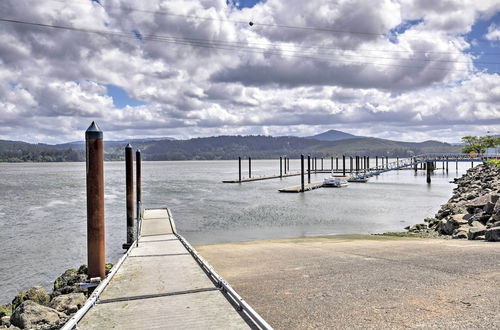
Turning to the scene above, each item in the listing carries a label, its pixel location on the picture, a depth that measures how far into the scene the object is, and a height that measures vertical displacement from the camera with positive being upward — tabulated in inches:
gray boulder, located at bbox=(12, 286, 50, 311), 477.7 -163.4
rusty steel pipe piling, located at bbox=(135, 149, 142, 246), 994.7 -24.3
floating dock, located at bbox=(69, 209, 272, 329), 238.4 -100.0
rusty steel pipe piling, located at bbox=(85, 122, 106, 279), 353.7 -34.3
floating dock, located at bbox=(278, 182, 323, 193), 2250.2 -178.1
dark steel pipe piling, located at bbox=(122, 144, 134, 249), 847.1 -70.6
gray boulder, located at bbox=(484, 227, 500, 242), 560.1 -111.4
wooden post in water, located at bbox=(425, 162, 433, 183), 2991.6 -91.9
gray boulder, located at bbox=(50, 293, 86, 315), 371.2 -136.7
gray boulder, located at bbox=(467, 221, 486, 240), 629.9 -119.4
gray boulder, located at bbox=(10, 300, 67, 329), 327.0 -131.2
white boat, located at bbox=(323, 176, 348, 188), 2603.3 -165.2
